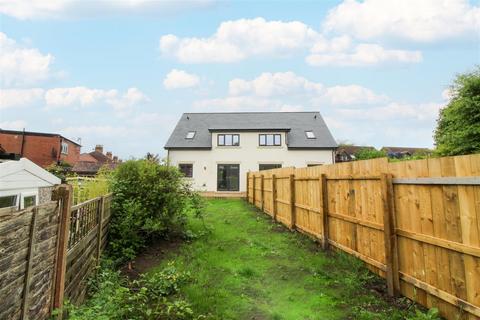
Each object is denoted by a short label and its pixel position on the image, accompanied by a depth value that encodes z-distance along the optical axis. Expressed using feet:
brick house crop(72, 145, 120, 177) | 100.07
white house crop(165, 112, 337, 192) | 77.05
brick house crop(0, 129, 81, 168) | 95.91
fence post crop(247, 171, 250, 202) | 61.79
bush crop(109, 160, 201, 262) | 21.21
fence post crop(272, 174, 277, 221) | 36.94
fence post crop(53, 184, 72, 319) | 9.00
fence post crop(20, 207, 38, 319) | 6.73
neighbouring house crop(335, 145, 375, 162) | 115.96
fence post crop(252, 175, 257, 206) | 54.83
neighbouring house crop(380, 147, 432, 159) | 139.04
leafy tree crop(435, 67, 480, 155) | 38.47
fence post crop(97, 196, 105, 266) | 16.70
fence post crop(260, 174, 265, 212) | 45.14
